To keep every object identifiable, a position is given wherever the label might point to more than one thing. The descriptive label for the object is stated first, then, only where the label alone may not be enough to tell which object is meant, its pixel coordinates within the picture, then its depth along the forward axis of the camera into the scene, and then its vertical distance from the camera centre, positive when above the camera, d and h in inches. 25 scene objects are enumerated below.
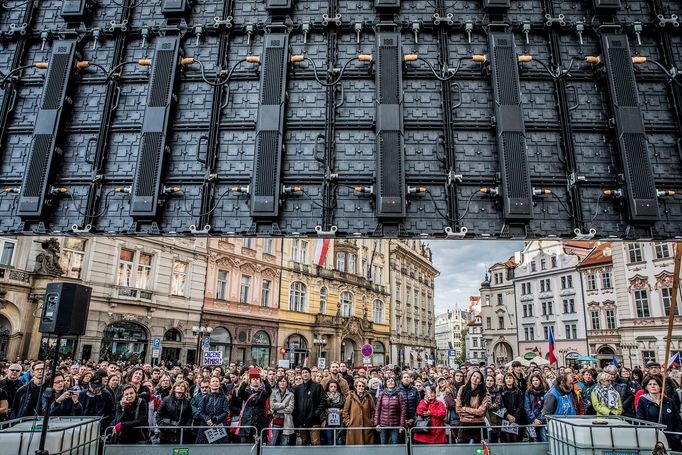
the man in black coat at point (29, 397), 342.6 -17.3
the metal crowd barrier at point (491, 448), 287.6 -38.9
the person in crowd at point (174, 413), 322.7 -24.7
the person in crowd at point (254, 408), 349.1 -22.5
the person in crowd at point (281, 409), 351.6 -22.9
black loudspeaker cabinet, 252.5 +31.4
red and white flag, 868.0 +221.4
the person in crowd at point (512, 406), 344.8 -17.4
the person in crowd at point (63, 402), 322.7 -19.0
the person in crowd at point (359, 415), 348.5 -25.7
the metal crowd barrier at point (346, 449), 289.7 -41.1
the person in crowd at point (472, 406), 334.0 -17.3
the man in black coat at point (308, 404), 361.7 -19.5
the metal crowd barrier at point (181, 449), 282.4 -41.5
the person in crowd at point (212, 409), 329.7 -22.4
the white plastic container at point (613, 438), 235.6 -26.1
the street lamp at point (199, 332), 979.9 +85.4
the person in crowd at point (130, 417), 315.6 -27.6
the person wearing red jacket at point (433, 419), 326.3 -26.1
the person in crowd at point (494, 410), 345.1 -20.3
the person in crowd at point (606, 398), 334.6 -10.4
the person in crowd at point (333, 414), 366.3 -26.6
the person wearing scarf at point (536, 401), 339.1 -13.8
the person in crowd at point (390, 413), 332.8 -22.8
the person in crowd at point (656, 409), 317.4 -16.1
